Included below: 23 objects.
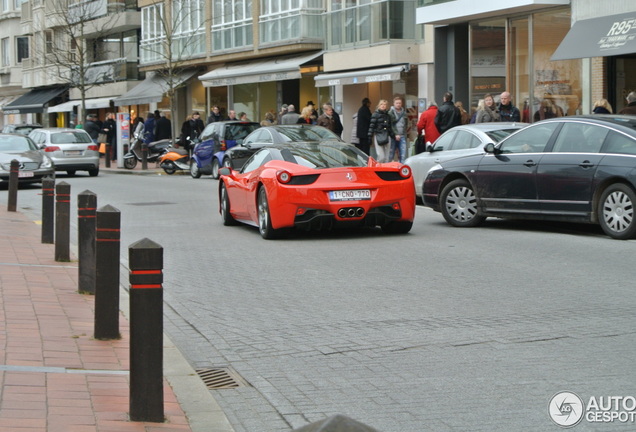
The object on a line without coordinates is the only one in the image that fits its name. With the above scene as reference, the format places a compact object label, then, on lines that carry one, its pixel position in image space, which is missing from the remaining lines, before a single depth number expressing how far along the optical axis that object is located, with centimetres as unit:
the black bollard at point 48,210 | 1252
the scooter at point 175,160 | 3388
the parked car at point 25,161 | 2642
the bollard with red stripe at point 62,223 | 1095
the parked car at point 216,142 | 2938
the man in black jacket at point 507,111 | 2208
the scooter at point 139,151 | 3819
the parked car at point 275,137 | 1975
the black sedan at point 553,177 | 1287
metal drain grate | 629
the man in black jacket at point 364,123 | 2700
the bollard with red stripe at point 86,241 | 927
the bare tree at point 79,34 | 5976
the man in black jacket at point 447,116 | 2397
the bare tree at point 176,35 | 4912
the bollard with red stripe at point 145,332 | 534
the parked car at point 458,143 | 1756
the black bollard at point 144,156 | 3725
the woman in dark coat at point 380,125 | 2456
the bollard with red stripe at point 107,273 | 734
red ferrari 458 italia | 1339
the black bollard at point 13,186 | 1861
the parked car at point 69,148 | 3116
